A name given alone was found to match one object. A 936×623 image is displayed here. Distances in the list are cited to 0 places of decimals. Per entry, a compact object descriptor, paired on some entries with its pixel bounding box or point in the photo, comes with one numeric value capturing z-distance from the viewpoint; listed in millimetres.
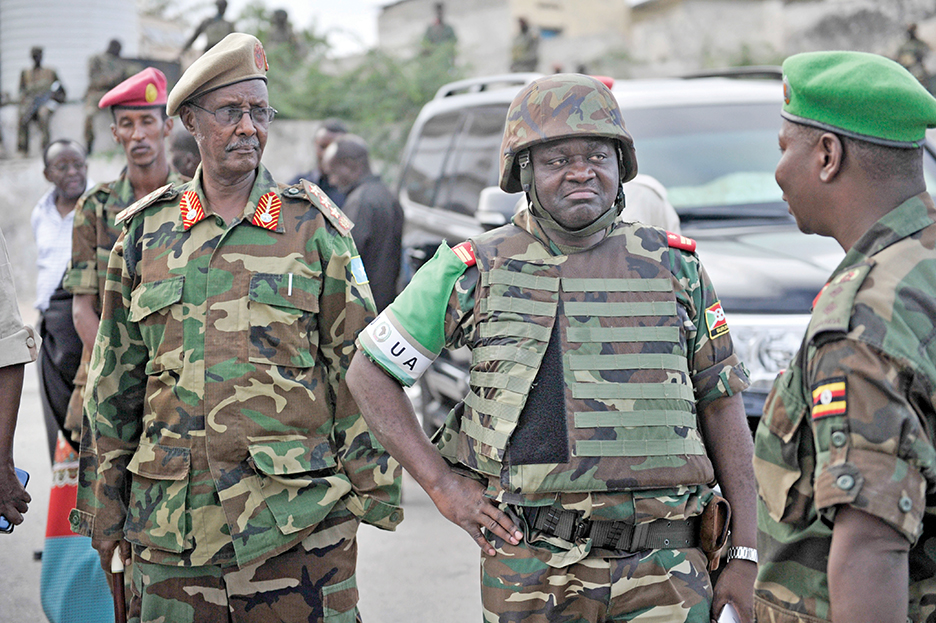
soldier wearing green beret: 1504
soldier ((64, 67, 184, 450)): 3832
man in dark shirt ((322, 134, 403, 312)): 6383
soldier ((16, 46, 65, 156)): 15039
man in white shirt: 4332
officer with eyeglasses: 2703
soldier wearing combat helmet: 2240
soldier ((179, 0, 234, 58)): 16312
